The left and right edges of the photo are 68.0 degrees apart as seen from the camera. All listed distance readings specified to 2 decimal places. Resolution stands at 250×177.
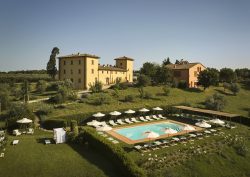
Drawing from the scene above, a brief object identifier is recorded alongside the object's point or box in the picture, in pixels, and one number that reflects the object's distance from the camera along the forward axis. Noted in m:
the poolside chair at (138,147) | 16.86
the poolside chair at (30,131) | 20.80
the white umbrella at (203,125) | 21.80
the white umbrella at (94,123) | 22.70
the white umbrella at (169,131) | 18.82
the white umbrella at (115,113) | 26.17
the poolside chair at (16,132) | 20.25
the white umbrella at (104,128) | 20.07
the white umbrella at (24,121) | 21.15
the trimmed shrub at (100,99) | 31.34
